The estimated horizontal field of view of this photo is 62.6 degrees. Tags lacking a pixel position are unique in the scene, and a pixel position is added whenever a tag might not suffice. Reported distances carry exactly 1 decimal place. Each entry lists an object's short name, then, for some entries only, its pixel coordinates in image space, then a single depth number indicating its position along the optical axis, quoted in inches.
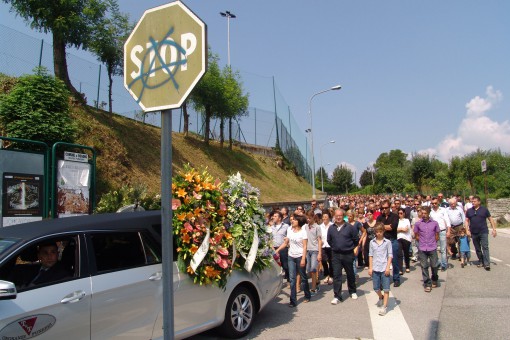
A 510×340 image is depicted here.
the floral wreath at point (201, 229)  203.3
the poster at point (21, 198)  286.8
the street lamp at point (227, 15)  1469.0
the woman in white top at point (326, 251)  392.8
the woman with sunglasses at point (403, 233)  404.8
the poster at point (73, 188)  339.3
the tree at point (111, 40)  652.7
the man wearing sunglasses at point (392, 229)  364.8
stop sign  90.4
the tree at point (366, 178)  4001.0
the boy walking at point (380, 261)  285.9
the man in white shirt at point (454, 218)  469.4
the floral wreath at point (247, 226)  229.8
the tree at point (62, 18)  557.9
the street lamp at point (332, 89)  1072.8
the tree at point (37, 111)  372.2
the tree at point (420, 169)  2422.5
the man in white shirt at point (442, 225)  423.2
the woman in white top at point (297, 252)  311.1
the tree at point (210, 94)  969.5
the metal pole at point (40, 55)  588.5
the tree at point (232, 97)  1018.7
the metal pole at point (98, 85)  720.3
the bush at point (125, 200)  404.2
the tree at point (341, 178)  3518.7
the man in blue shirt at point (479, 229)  418.6
